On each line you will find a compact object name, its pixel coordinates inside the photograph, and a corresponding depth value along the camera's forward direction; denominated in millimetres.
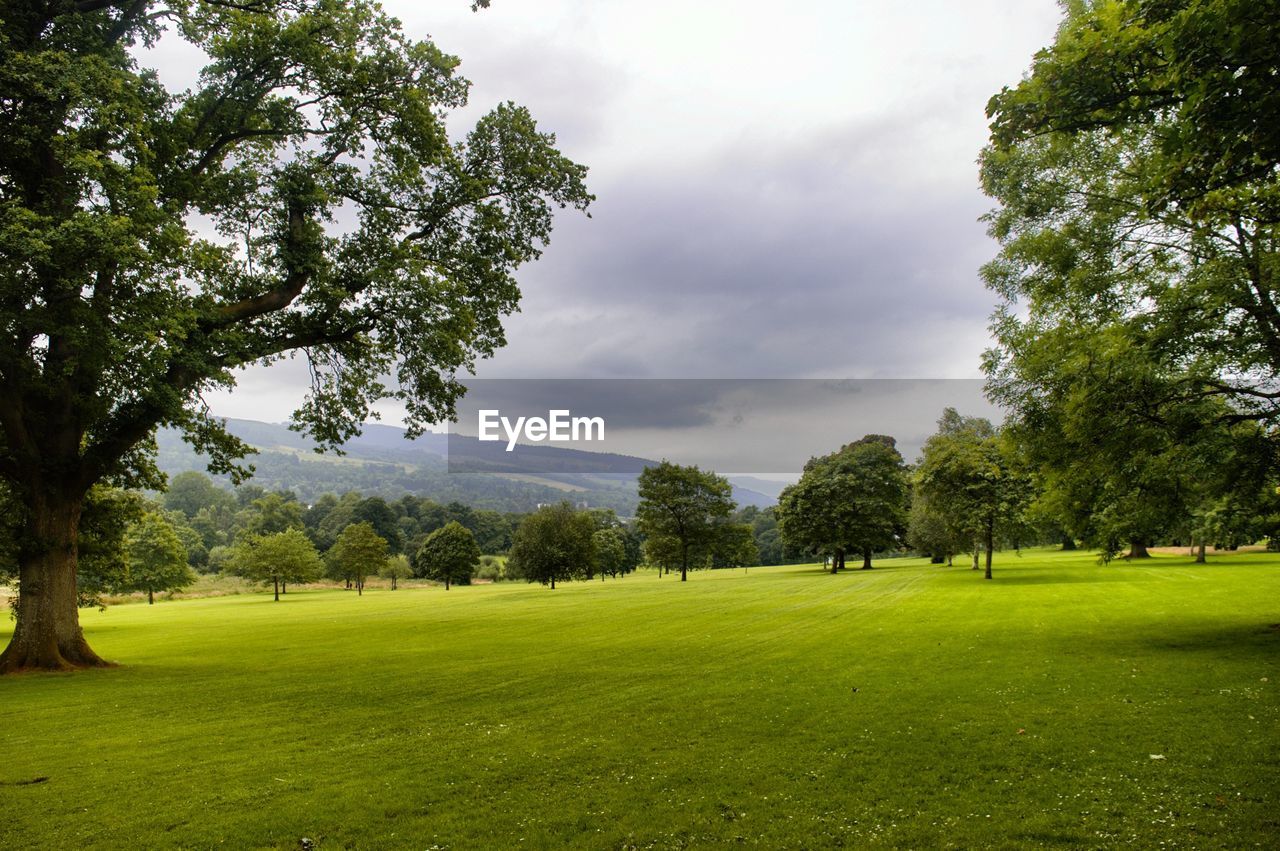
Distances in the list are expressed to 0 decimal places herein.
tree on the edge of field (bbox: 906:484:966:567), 60962
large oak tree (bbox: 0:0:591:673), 14102
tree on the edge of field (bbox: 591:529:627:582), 91812
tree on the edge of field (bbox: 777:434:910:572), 66375
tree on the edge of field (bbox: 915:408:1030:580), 43406
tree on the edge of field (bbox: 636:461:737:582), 71125
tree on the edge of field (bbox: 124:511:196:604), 54738
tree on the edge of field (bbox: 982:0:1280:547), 14969
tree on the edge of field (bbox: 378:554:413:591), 94125
